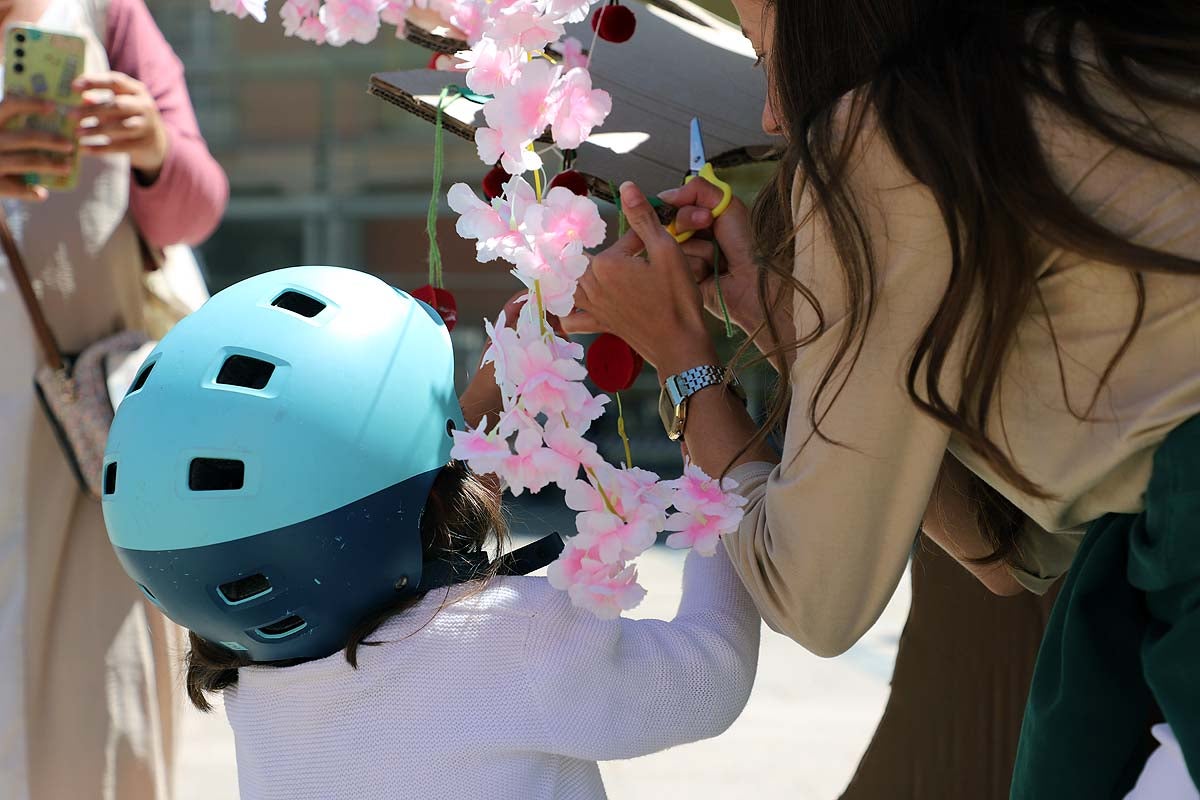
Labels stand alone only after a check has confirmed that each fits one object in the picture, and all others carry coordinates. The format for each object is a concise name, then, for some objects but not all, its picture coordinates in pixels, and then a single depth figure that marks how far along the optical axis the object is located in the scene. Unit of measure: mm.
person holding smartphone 2643
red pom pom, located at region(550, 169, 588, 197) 1814
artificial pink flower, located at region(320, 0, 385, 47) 2086
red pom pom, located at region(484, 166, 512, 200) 1958
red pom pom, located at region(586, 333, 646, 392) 1797
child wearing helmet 1617
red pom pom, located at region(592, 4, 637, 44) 2012
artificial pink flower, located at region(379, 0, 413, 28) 2100
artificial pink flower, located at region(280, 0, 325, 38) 2154
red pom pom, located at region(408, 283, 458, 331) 2014
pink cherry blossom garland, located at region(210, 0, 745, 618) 1502
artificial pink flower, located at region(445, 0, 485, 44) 1967
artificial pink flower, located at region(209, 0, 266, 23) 2029
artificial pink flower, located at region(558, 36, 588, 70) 2021
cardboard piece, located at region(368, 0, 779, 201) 1970
